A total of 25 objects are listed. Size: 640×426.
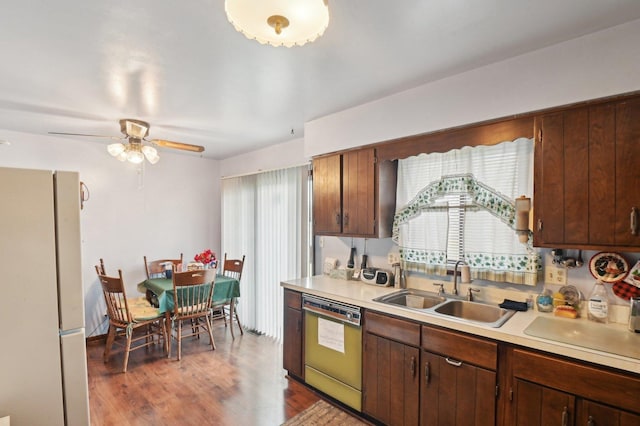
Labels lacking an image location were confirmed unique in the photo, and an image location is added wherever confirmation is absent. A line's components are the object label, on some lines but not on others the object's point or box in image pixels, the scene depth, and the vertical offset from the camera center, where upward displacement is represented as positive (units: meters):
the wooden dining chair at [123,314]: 3.11 -1.20
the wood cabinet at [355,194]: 2.67 +0.06
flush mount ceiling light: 0.95 +0.57
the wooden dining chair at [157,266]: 4.22 -0.88
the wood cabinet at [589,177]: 1.58 +0.13
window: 2.11 -0.08
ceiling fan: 2.95 +0.52
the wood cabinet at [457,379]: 1.73 -1.03
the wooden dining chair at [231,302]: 3.89 -1.24
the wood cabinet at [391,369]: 2.04 -1.14
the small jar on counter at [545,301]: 1.98 -0.62
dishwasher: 2.37 -1.17
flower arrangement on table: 3.89 -0.71
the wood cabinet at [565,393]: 1.37 -0.89
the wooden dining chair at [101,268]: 3.60 -0.78
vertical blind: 3.69 -0.45
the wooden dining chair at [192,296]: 3.31 -1.04
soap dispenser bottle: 1.78 -0.58
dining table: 3.38 -1.05
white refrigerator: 1.16 -0.38
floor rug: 2.32 -1.63
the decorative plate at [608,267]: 1.77 -0.37
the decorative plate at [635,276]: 1.70 -0.40
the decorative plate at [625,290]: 1.74 -0.49
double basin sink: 2.12 -0.75
